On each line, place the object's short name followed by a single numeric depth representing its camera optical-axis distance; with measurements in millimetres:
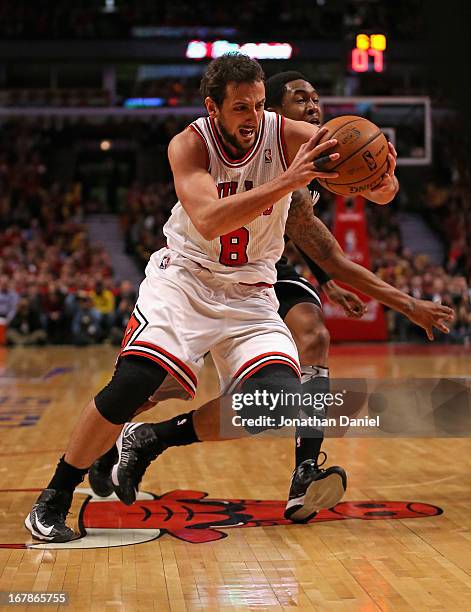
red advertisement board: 17016
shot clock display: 14844
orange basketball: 3660
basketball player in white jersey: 3852
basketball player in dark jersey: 4648
